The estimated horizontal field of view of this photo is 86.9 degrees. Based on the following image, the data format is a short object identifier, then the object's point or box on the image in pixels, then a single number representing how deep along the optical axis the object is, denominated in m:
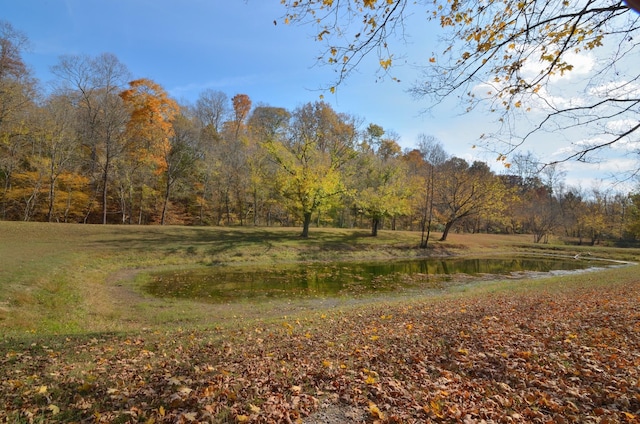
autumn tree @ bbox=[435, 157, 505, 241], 38.12
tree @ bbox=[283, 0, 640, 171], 4.82
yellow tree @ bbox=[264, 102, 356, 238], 31.45
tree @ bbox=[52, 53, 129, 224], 30.83
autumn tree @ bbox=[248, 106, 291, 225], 33.78
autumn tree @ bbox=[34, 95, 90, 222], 30.94
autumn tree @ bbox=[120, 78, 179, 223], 35.47
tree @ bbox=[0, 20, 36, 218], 24.17
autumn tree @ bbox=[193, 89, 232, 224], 41.69
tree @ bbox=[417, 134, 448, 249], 38.04
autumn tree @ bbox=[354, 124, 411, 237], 37.53
